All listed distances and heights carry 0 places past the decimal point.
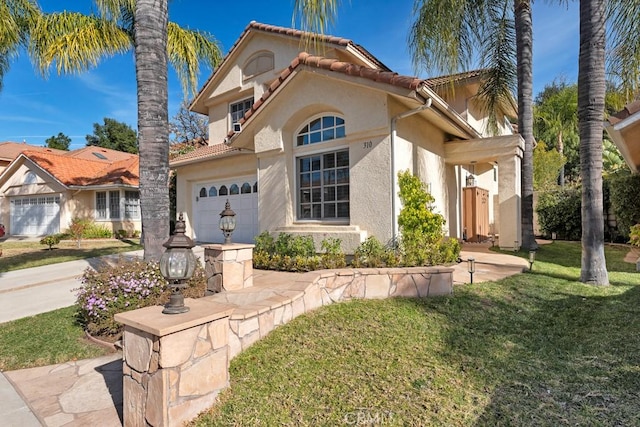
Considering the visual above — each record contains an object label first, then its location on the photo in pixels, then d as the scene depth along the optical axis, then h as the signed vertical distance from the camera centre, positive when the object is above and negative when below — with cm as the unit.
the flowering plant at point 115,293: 541 -122
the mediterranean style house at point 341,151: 864 +213
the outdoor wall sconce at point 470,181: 1377 +143
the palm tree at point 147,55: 670 +518
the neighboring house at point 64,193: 2192 +184
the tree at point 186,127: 3053 +833
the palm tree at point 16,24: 1092 +686
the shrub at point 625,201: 1346 +57
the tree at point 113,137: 5255 +1301
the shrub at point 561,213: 1650 +12
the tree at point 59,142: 5725 +1352
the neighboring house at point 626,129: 770 +214
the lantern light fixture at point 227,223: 672 -9
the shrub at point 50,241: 1616 -99
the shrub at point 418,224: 835 -18
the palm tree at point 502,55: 949 +531
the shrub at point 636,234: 1016 -59
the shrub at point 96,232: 2022 -72
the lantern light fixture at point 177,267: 331 -47
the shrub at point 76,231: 1702 -56
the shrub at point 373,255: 761 -90
